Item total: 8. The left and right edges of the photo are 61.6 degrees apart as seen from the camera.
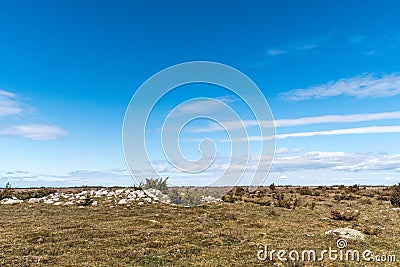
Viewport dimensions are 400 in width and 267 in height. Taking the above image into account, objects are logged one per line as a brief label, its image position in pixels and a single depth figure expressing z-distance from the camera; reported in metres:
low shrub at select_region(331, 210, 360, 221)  20.41
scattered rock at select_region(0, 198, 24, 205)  31.34
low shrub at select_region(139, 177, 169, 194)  37.25
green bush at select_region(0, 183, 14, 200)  35.53
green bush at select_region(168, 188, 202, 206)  30.63
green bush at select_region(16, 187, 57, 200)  37.00
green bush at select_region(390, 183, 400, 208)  26.63
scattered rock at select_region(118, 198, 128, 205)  29.98
